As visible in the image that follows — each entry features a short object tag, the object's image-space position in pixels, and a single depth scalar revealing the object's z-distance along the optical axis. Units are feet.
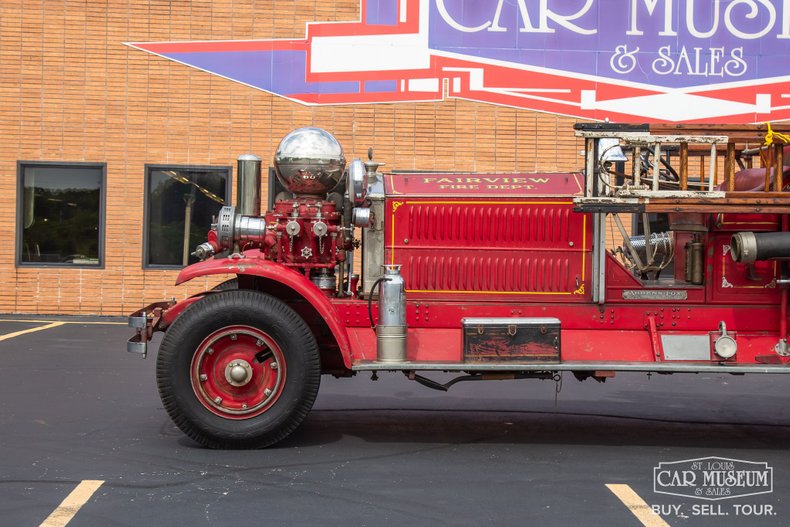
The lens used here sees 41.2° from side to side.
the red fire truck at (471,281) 21.57
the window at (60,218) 50.85
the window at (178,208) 50.78
